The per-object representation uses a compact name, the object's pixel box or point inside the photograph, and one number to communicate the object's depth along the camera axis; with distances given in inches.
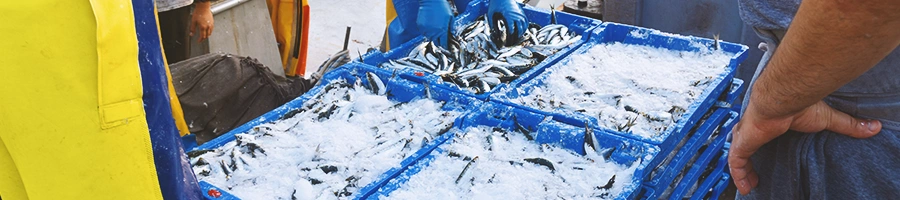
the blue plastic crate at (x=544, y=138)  88.6
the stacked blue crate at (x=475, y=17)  117.5
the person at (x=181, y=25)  159.9
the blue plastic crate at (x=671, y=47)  95.6
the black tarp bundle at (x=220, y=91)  149.7
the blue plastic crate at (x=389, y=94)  105.8
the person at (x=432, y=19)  137.9
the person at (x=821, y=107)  63.7
